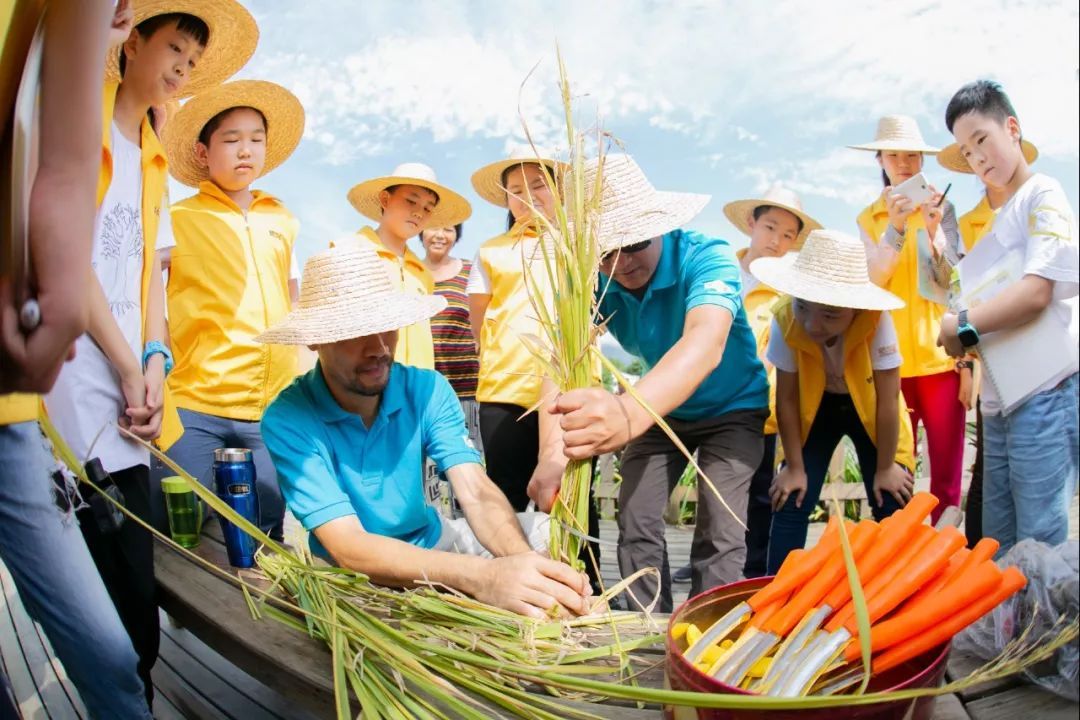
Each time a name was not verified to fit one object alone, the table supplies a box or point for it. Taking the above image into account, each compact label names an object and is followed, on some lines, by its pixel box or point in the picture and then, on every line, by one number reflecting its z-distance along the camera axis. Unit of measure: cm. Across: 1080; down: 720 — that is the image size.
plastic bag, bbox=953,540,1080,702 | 84
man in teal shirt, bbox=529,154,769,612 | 172
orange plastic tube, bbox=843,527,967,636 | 91
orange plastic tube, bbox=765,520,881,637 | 96
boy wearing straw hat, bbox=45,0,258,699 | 80
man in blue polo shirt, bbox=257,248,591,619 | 177
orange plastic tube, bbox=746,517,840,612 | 100
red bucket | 78
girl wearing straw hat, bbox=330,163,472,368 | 326
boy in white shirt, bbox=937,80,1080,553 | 81
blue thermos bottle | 157
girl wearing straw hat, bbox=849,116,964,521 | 133
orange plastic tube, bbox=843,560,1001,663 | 88
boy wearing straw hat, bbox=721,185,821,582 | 323
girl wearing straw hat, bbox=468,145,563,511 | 310
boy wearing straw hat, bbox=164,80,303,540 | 204
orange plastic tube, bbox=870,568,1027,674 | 87
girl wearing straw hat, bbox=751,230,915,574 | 225
